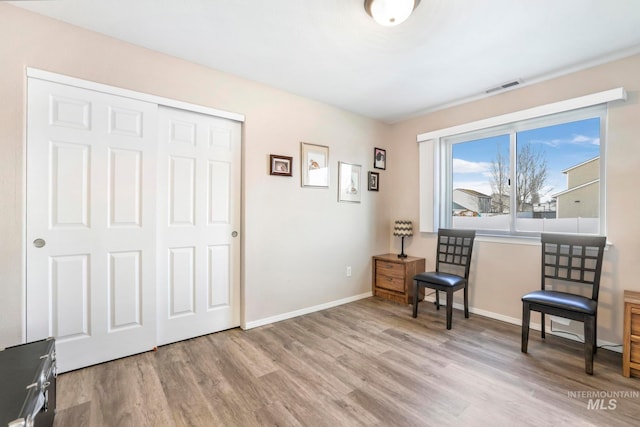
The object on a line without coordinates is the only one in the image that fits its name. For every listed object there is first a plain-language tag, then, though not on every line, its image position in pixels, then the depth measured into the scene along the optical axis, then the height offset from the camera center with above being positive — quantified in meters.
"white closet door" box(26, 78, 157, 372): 1.89 -0.11
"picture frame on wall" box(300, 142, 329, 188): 3.18 +0.54
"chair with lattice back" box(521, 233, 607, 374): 1.99 -0.57
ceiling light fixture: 1.67 +1.24
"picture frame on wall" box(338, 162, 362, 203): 3.56 +0.37
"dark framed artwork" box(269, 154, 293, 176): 2.92 +0.49
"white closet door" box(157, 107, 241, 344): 2.41 -0.14
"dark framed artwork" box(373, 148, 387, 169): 3.95 +0.77
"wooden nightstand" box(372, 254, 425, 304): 3.48 -0.84
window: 2.55 +0.39
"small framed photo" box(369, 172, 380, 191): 3.88 +0.44
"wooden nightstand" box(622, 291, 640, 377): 1.89 -0.86
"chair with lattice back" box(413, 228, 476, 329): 2.78 -0.64
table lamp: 3.72 -0.23
